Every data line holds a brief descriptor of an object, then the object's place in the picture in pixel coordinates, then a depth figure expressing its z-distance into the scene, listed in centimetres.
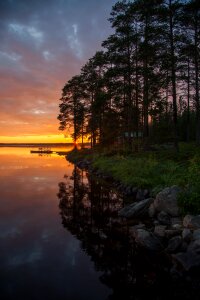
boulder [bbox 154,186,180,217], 1135
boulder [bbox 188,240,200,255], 765
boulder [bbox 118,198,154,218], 1230
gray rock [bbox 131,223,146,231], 1070
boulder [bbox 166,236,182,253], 841
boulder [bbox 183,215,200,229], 930
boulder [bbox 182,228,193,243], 849
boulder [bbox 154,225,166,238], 957
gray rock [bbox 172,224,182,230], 962
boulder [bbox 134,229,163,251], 877
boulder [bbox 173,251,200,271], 736
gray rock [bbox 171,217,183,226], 1037
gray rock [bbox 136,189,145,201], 1560
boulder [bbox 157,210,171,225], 1092
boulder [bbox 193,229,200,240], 820
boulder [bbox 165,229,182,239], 928
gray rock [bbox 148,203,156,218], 1203
